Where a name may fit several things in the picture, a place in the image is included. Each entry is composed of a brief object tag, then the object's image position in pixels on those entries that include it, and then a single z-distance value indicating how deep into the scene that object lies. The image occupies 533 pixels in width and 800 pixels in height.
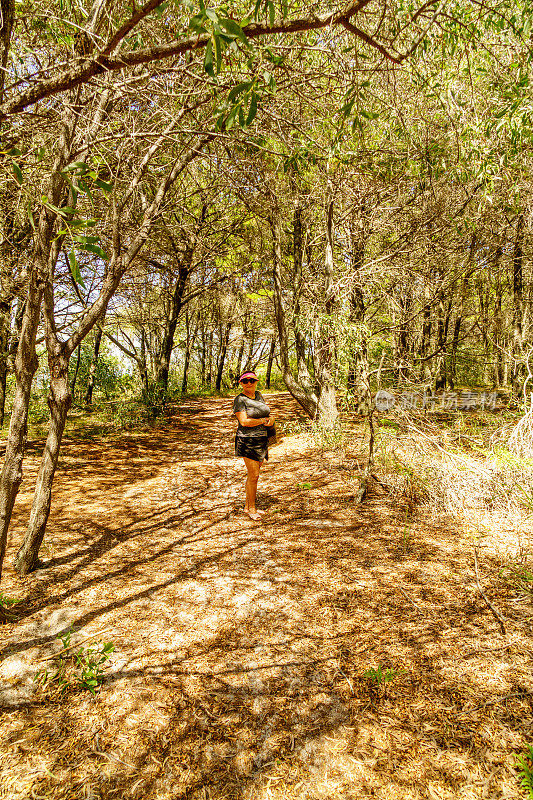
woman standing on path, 5.25
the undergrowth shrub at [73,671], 2.64
